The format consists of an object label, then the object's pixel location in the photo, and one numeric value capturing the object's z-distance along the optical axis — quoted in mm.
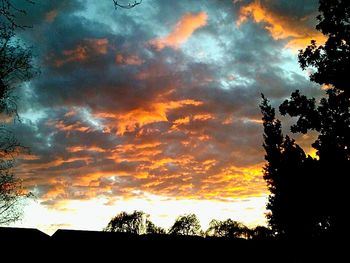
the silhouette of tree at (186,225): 95438
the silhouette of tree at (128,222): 92312
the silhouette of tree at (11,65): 9938
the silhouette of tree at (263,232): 44762
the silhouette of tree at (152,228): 92188
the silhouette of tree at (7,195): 18672
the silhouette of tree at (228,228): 91688
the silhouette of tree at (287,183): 32812
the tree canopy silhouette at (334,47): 20047
